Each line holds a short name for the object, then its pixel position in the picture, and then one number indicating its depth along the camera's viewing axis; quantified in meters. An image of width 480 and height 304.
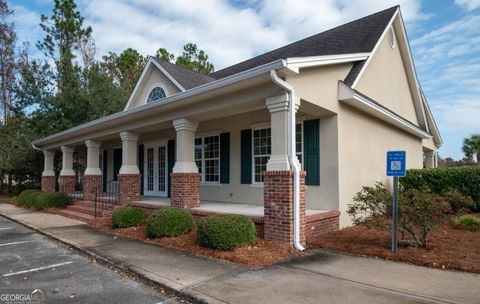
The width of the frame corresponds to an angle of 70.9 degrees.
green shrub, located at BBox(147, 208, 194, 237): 7.59
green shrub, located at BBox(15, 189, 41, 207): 14.94
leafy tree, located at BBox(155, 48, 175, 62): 30.69
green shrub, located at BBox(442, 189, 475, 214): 6.19
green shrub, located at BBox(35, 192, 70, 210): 13.77
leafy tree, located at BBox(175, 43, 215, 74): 31.61
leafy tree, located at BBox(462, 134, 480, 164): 24.35
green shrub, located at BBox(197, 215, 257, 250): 6.23
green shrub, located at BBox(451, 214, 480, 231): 8.13
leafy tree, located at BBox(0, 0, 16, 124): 26.03
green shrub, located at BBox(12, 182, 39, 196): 22.16
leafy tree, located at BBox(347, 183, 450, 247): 6.02
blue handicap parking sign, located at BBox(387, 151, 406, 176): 6.02
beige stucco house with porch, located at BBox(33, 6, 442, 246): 6.73
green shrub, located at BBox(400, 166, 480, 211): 10.32
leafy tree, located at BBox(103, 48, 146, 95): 29.39
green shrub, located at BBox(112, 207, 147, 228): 9.06
